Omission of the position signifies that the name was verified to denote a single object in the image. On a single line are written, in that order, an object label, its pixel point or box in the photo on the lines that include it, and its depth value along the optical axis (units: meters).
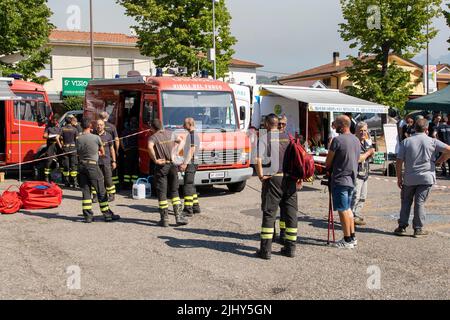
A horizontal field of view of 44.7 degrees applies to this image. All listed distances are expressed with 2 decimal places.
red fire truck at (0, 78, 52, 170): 14.88
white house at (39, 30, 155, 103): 39.00
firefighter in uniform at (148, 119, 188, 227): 8.91
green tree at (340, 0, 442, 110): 25.70
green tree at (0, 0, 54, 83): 20.64
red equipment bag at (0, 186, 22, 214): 10.18
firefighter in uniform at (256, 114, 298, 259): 6.96
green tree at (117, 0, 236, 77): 26.66
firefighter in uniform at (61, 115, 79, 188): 13.16
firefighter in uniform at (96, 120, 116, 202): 10.34
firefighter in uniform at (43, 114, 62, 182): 13.89
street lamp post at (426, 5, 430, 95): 34.88
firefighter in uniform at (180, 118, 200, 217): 9.80
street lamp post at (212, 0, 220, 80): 26.14
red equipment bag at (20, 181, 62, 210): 10.61
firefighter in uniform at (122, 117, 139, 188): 12.73
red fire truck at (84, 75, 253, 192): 11.59
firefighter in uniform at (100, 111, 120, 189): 11.74
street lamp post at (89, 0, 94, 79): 30.16
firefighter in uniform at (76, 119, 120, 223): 9.25
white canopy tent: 16.87
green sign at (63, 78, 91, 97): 33.75
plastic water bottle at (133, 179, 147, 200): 11.89
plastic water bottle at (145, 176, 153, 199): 12.15
